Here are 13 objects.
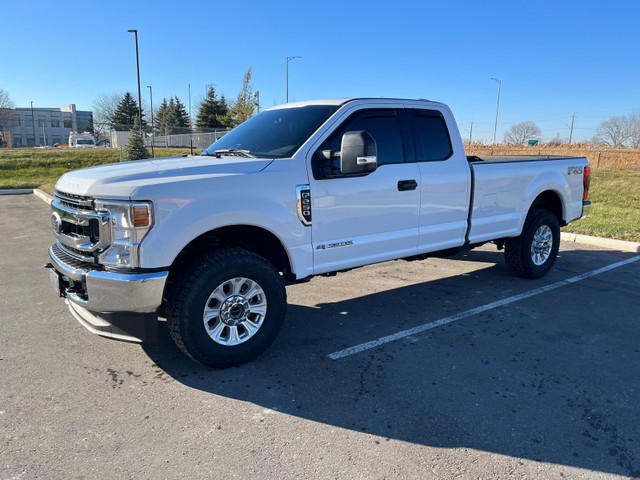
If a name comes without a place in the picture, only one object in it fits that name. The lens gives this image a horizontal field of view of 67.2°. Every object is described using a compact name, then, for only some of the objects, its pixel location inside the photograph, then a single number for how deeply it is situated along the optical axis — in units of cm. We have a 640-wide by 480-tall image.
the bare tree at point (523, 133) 8950
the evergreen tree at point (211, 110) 5494
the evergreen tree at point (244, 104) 3659
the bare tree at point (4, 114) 7376
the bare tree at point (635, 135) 6774
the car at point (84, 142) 4978
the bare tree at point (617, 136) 6901
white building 9100
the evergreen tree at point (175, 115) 6576
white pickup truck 330
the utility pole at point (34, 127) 8922
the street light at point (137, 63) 2768
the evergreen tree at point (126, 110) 7394
